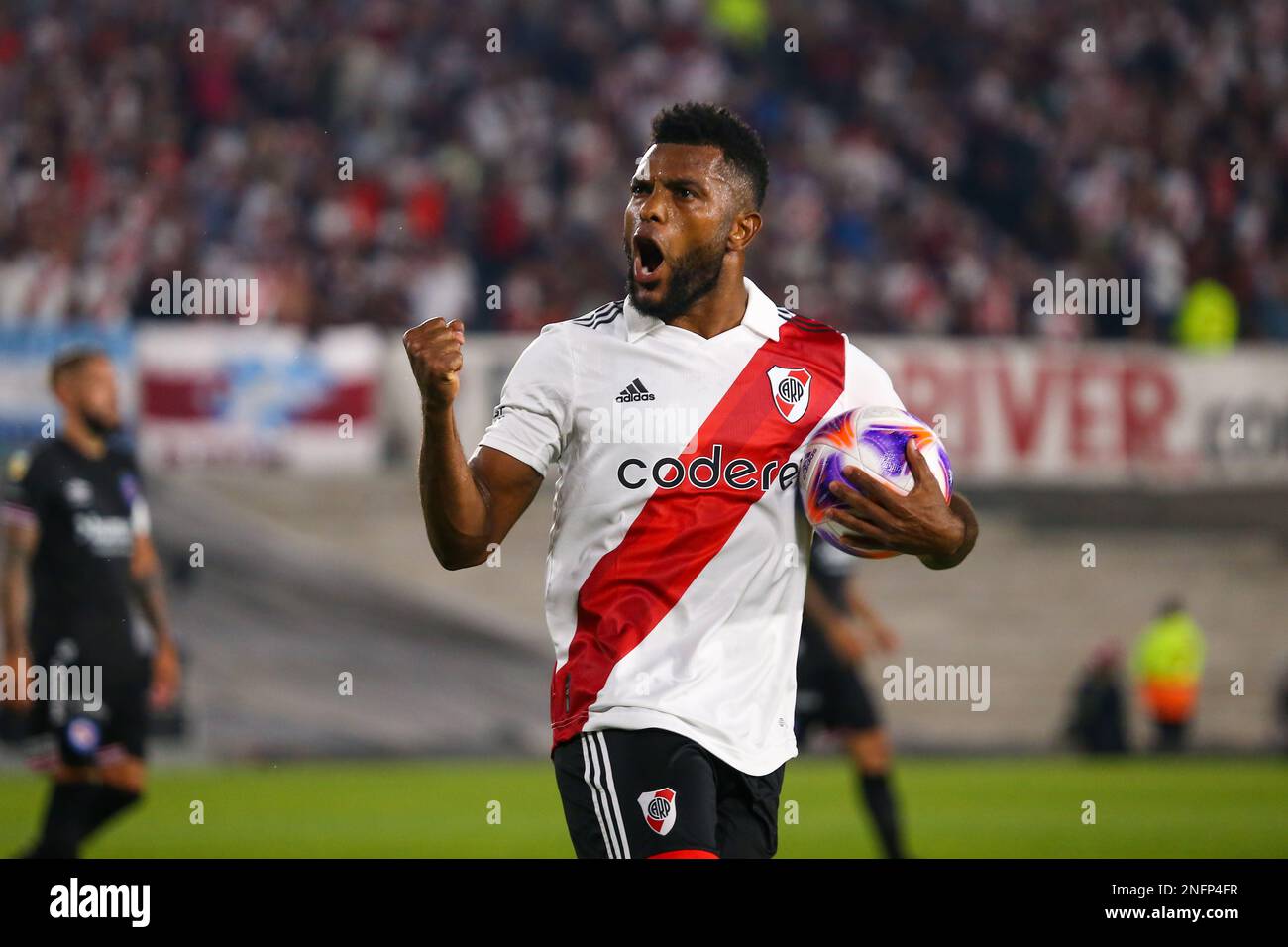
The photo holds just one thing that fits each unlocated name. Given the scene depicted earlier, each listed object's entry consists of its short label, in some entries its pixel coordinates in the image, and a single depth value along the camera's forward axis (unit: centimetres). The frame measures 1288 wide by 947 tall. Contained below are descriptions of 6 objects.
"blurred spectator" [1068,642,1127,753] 1712
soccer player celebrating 430
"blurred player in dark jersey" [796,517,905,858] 981
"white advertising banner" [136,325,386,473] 1645
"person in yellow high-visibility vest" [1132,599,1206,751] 1731
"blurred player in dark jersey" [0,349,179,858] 837
